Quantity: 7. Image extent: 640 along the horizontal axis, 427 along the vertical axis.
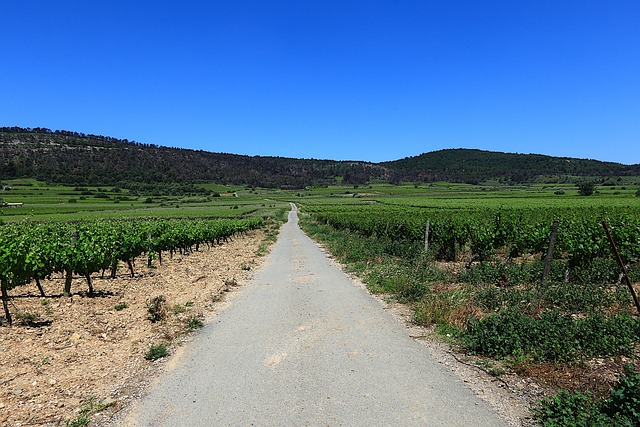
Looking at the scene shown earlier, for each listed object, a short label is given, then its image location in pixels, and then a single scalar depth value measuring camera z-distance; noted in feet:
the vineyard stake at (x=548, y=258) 35.21
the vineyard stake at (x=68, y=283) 36.37
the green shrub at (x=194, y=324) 28.27
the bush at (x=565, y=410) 13.87
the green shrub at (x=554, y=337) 20.63
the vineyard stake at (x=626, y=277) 20.92
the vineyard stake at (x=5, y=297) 26.84
